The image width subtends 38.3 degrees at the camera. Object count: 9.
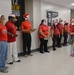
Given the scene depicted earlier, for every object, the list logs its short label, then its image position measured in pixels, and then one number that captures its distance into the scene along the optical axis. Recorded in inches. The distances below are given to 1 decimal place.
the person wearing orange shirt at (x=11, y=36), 123.0
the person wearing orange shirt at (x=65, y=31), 223.8
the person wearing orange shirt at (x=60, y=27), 214.5
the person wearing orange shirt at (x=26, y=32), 154.2
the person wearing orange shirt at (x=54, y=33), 194.9
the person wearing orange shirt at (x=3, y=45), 104.7
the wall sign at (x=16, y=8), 163.6
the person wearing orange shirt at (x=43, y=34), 173.4
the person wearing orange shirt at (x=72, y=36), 155.2
